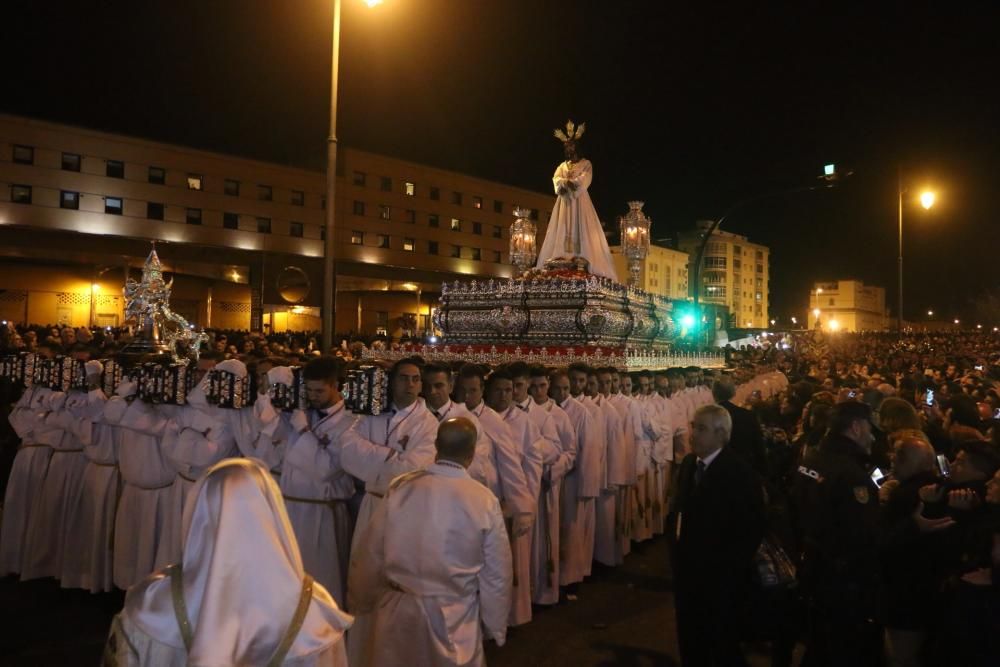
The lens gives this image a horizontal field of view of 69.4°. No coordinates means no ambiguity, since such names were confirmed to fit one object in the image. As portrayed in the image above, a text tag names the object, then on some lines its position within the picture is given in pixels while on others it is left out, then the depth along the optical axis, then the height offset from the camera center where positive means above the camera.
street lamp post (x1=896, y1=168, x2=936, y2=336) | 19.42 +4.27
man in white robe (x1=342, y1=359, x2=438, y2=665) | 5.07 -0.68
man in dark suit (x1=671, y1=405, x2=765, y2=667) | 4.51 -1.23
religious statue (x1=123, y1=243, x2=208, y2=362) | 10.54 +0.57
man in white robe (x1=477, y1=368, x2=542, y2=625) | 5.97 -1.16
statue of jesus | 16.73 +3.14
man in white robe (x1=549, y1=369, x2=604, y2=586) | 7.68 -1.54
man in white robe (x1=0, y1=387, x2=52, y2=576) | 7.63 -1.48
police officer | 4.54 -1.23
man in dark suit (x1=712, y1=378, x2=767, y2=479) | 7.23 -0.86
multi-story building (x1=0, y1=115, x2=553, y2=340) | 31.84 +7.03
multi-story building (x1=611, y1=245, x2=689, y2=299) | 71.56 +8.32
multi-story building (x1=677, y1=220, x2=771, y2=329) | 88.69 +10.50
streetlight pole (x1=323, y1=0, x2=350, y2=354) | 11.05 +2.26
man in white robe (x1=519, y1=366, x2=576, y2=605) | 6.98 -1.34
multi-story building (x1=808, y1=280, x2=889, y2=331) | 85.94 +6.37
